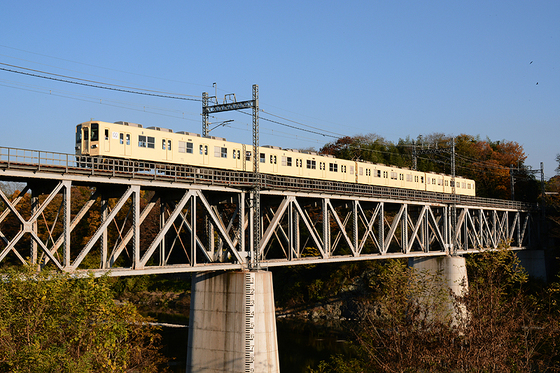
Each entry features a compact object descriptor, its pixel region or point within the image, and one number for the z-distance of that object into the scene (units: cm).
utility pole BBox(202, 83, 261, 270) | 3391
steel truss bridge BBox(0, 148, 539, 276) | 2462
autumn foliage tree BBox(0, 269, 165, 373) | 1891
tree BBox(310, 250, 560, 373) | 2073
